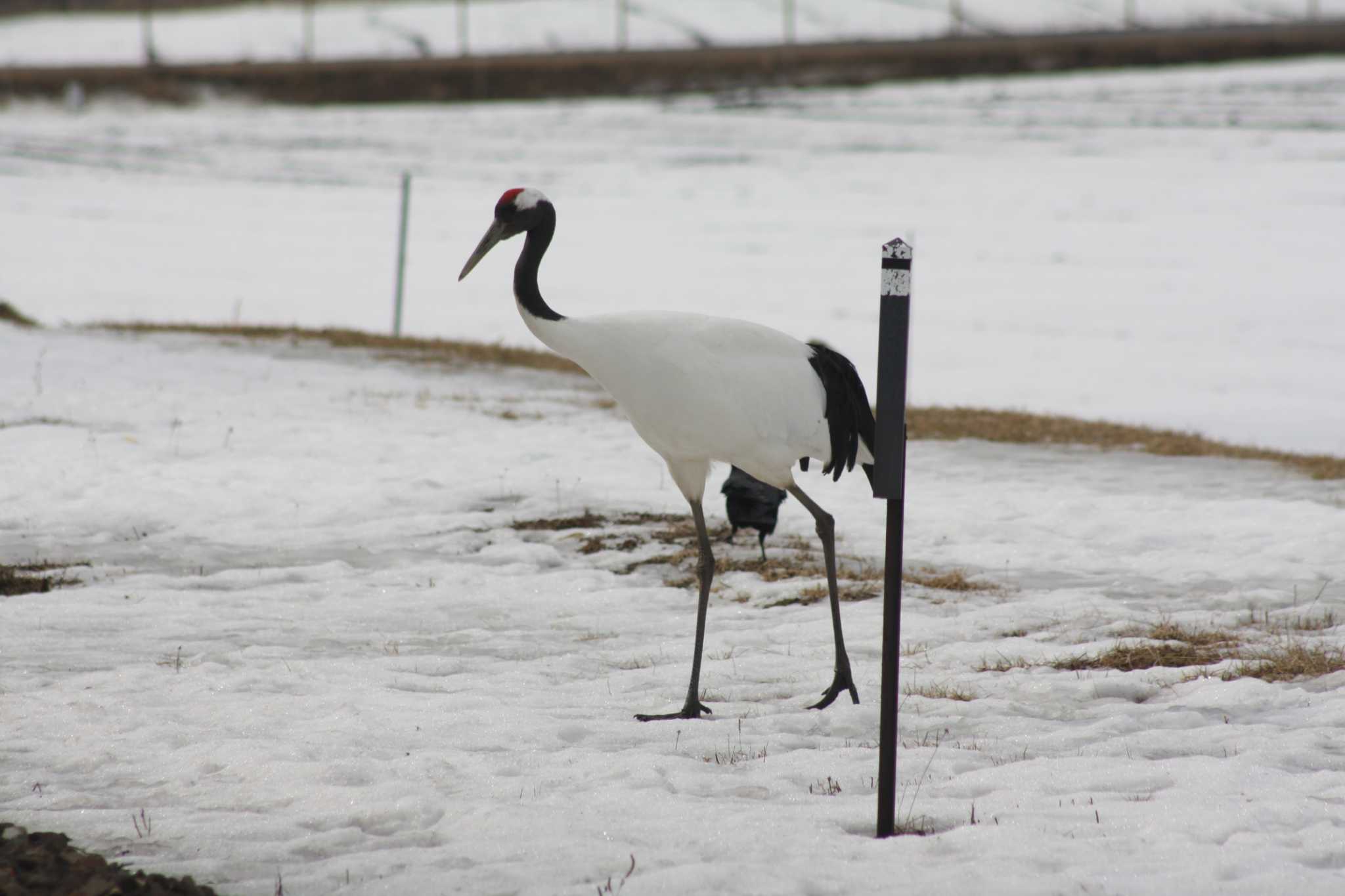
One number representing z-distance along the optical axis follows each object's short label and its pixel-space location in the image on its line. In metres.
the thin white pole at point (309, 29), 87.64
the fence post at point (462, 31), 86.37
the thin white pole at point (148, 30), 86.06
